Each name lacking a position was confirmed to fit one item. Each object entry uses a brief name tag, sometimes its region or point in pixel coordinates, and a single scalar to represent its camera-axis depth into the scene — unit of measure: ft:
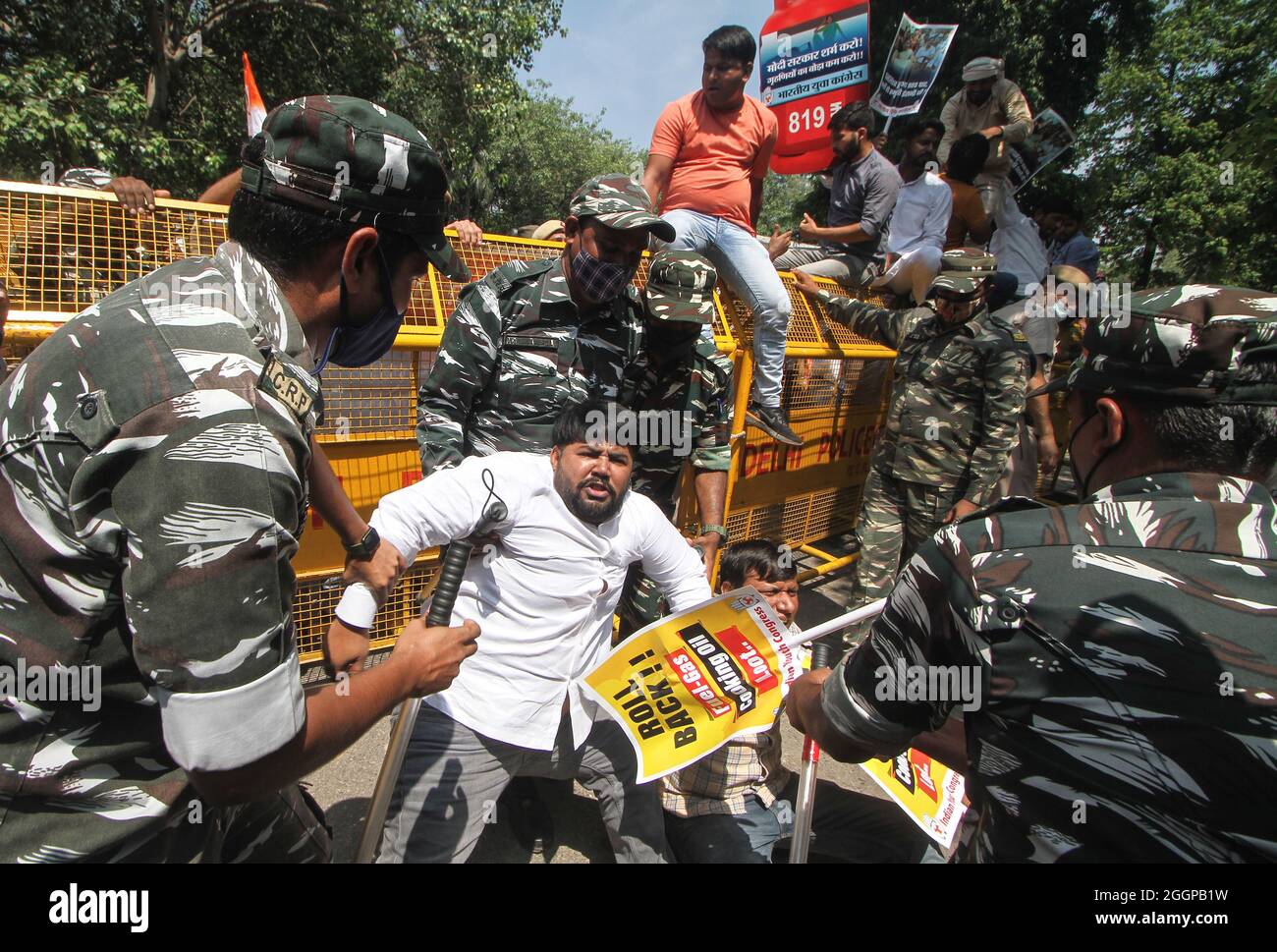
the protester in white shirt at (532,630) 7.22
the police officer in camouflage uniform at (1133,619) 3.35
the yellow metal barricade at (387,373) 8.06
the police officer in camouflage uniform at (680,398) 9.86
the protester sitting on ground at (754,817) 8.20
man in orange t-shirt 12.86
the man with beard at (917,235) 16.35
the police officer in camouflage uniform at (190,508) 2.97
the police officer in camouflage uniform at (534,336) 8.88
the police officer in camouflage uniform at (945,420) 12.60
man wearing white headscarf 20.15
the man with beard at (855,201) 18.07
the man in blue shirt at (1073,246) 24.71
